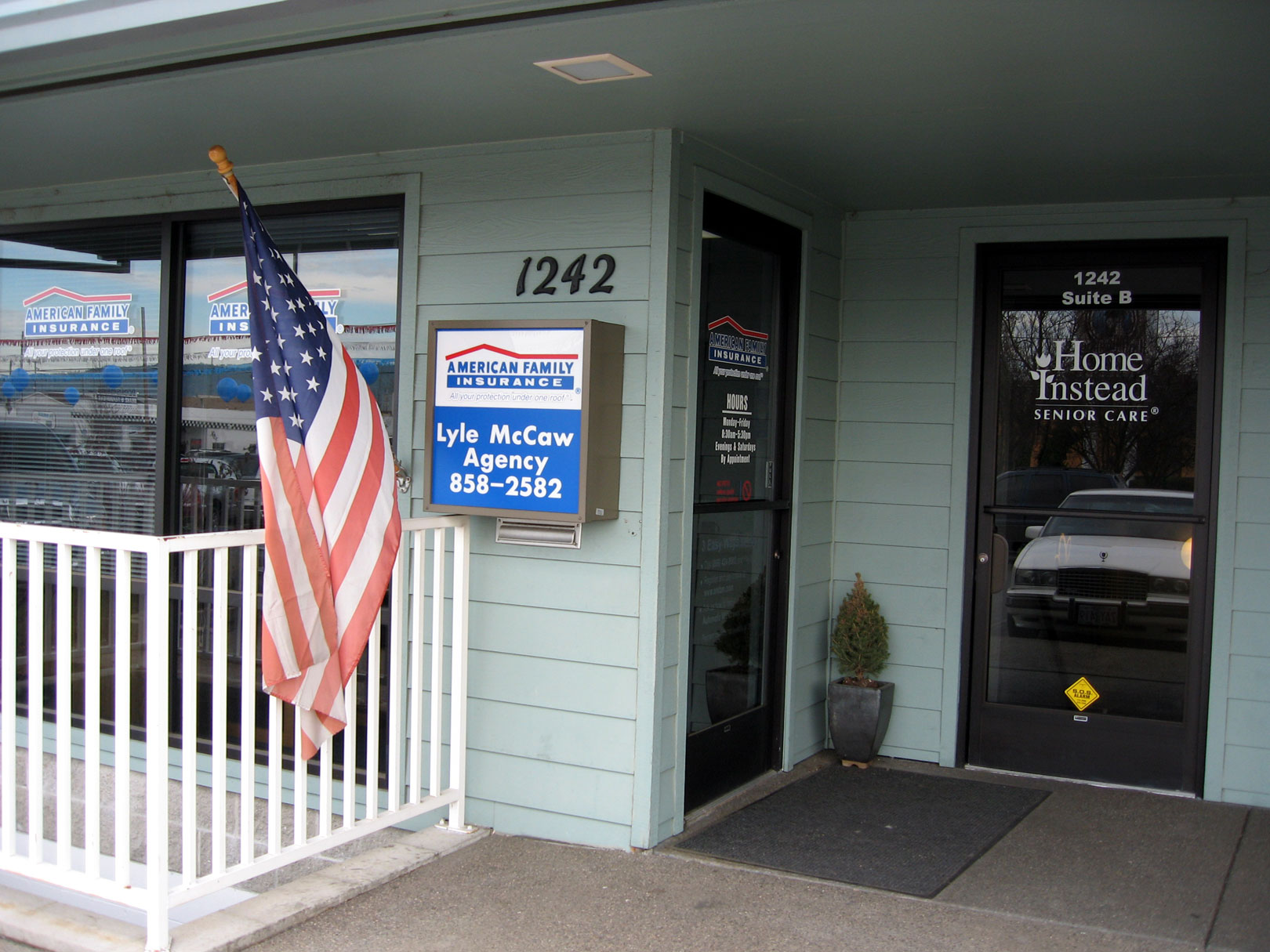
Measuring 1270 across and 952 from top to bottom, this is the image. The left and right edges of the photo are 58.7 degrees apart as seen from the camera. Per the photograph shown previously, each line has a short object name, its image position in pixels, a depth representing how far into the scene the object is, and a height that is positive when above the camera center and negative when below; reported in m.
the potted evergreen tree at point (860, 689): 4.49 -0.98
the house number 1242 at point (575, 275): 3.62 +0.53
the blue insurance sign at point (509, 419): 3.49 +0.05
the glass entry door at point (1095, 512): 4.32 -0.24
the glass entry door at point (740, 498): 3.91 -0.21
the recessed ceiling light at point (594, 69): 2.93 +0.98
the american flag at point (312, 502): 2.82 -0.19
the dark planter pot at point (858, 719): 4.48 -1.09
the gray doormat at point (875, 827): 3.44 -1.29
